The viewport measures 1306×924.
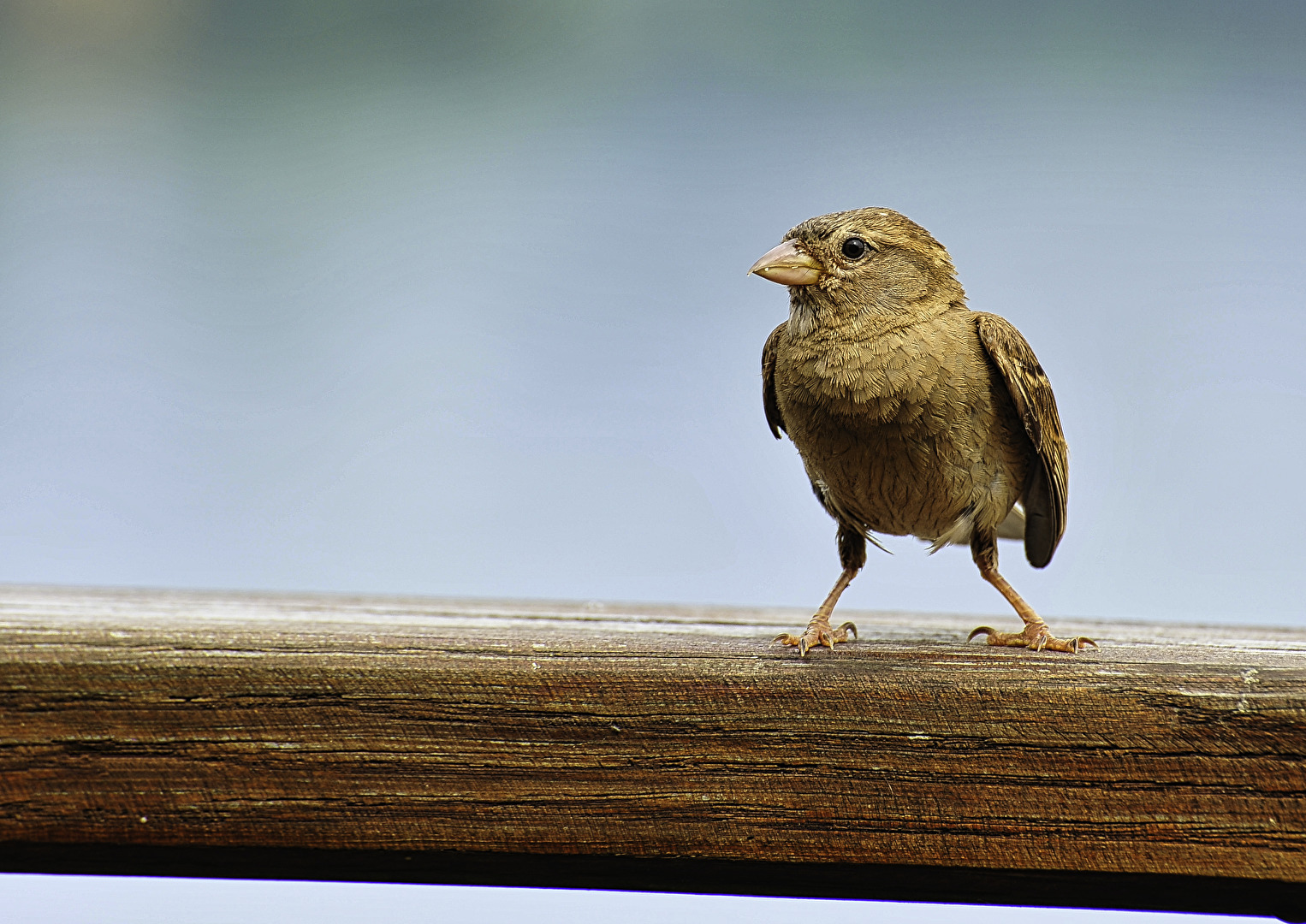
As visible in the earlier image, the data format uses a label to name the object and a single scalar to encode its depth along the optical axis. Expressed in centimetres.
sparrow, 351
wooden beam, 346
